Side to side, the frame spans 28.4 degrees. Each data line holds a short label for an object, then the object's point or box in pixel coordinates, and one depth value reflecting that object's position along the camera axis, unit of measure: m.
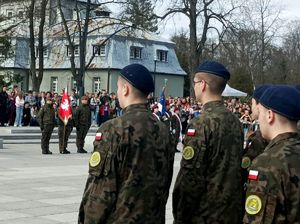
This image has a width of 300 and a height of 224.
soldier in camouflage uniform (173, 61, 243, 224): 4.60
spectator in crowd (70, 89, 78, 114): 29.37
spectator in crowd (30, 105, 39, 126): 27.94
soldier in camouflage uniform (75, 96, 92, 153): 19.98
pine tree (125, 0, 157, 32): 36.14
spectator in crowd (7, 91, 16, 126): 26.86
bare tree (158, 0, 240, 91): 38.31
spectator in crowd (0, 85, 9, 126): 26.25
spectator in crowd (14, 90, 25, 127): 26.23
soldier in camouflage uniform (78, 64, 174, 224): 3.84
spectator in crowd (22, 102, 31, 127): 27.78
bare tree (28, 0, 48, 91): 36.34
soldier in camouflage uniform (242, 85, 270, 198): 5.10
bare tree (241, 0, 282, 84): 55.78
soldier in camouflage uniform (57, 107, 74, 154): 19.70
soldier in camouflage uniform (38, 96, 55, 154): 18.94
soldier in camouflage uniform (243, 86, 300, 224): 3.31
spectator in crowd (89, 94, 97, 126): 30.30
